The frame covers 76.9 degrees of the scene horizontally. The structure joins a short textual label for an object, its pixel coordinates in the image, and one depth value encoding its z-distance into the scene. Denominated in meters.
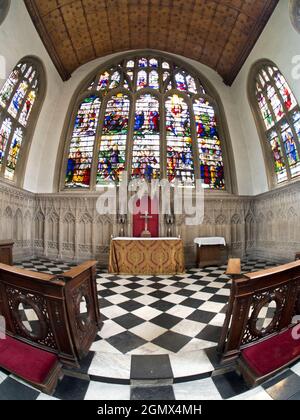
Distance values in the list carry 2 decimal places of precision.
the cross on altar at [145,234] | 6.03
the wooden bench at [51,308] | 1.74
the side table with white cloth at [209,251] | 6.25
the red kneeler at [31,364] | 1.56
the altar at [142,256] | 5.28
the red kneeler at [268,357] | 1.63
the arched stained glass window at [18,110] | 6.40
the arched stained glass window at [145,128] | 7.71
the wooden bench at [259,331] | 1.73
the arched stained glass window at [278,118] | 6.31
